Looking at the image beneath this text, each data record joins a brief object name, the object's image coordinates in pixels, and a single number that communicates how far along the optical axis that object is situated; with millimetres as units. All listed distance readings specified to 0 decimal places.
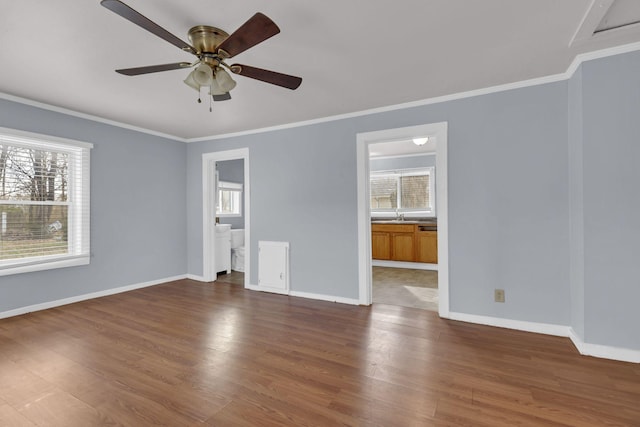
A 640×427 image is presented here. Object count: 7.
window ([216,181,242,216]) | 6328
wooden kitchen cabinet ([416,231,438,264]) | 5782
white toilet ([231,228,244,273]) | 5758
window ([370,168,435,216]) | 6559
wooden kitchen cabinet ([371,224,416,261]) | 5996
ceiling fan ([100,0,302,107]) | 1680
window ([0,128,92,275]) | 3232
